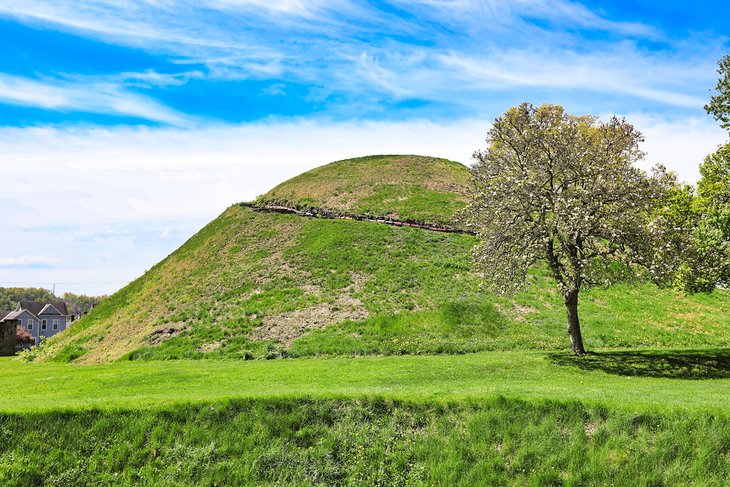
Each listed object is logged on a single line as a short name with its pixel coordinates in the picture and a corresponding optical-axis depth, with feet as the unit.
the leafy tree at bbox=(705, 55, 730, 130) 82.53
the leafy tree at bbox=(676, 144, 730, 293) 79.71
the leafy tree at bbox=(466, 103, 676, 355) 87.66
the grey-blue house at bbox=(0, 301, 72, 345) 426.10
